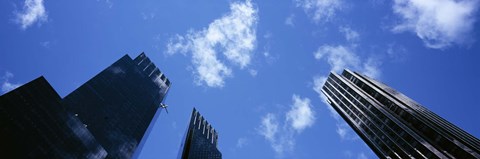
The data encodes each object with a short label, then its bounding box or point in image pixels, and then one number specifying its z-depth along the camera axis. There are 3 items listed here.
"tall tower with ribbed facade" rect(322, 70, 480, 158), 71.15
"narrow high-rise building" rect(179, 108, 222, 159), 137.62
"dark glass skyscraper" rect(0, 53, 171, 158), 49.28
